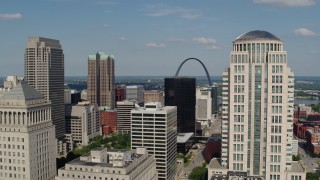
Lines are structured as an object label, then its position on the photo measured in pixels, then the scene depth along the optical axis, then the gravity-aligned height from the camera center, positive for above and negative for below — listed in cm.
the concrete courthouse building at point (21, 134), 13162 -1580
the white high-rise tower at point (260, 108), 14175 -725
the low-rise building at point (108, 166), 11512 -2433
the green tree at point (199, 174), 17852 -4035
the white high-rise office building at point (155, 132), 17112 -1943
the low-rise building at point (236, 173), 12437 -3169
